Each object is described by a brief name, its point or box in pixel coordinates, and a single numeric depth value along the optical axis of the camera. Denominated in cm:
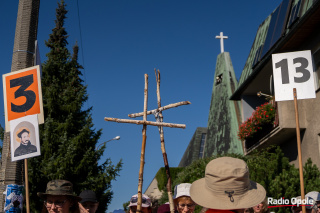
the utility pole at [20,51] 710
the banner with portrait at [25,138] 646
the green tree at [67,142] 1520
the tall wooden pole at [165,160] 502
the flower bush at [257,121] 1603
